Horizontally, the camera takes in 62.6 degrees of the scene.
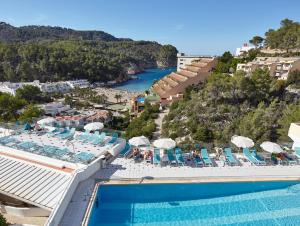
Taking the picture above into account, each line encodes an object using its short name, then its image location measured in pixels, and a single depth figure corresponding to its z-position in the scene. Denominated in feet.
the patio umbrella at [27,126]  51.88
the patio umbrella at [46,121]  53.61
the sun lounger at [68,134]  47.84
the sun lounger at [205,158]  39.46
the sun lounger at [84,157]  37.31
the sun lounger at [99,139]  44.56
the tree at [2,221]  22.60
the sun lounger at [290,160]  40.27
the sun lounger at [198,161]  39.55
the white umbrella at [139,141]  41.96
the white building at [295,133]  44.19
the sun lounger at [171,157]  40.01
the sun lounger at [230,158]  39.86
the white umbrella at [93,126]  48.85
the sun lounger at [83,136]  46.48
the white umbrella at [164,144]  40.34
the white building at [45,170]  30.32
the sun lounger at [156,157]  39.59
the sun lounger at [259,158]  39.90
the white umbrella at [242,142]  40.92
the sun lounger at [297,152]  41.38
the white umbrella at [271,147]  39.16
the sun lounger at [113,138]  45.57
